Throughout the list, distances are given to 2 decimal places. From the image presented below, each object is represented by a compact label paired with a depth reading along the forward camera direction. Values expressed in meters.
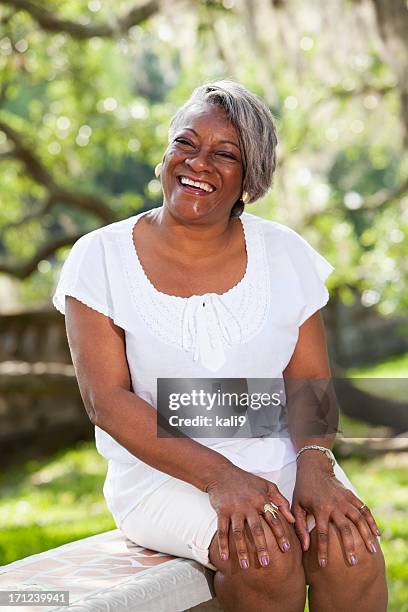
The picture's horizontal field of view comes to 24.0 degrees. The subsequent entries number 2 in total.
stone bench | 2.19
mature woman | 2.24
